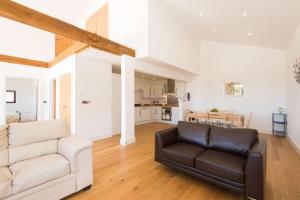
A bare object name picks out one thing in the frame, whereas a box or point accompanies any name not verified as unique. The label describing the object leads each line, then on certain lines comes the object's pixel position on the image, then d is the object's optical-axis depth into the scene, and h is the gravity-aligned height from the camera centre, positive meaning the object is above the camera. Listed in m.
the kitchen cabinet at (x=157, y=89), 8.57 +0.60
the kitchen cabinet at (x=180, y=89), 7.66 +0.54
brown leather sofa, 1.70 -0.80
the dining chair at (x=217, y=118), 4.82 -0.62
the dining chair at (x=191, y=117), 5.47 -0.64
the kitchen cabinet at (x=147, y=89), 8.45 +0.61
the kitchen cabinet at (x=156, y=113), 7.76 -0.68
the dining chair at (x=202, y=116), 5.19 -0.58
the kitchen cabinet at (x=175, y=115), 7.04 -0.72
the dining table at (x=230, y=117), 4.58 -0.56
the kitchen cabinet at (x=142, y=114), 6.89 -0.66
